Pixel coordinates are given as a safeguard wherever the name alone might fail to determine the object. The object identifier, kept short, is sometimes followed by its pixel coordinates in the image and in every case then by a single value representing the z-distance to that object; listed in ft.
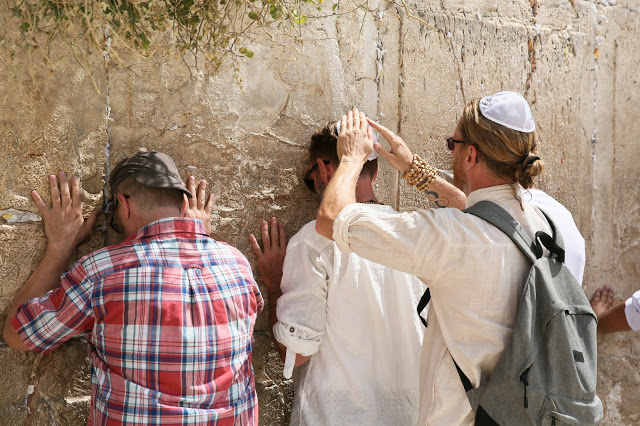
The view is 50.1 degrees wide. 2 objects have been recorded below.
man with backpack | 7.14
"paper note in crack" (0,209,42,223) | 9.05
